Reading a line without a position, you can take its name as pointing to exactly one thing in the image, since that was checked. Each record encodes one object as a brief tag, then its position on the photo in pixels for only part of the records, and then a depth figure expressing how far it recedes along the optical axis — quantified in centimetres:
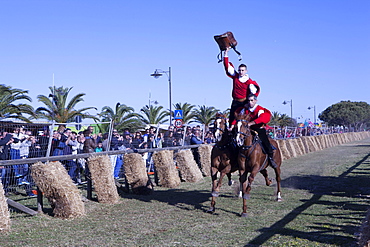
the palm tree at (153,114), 4745
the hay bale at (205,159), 1741
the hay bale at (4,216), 775
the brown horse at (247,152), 974
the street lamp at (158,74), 3241
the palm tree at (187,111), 5112
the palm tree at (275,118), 6950
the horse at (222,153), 1032
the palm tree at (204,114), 5250
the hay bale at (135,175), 1260
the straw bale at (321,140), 3928
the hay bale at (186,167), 1552
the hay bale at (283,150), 2652
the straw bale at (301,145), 3161
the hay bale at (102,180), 1107
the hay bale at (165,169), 1416
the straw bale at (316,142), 3680
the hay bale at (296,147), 3020
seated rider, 1026
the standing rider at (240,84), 1039
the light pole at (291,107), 7900
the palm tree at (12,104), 2381
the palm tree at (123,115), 3553
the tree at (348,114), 11381
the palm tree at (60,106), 3234
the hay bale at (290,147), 2822
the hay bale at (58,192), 920
